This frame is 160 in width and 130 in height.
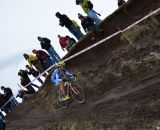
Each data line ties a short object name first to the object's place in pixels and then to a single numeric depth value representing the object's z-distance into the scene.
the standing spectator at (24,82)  24.46
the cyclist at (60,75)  18.17
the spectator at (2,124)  24.09
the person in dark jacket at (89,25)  20.20
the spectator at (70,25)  21.53
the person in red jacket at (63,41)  22.38
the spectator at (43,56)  23.05
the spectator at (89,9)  21.66
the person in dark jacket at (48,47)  22.39
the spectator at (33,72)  24.34
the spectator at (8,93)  25.75
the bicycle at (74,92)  18.33
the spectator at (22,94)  25.16
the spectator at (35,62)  23.22
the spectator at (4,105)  25.70
